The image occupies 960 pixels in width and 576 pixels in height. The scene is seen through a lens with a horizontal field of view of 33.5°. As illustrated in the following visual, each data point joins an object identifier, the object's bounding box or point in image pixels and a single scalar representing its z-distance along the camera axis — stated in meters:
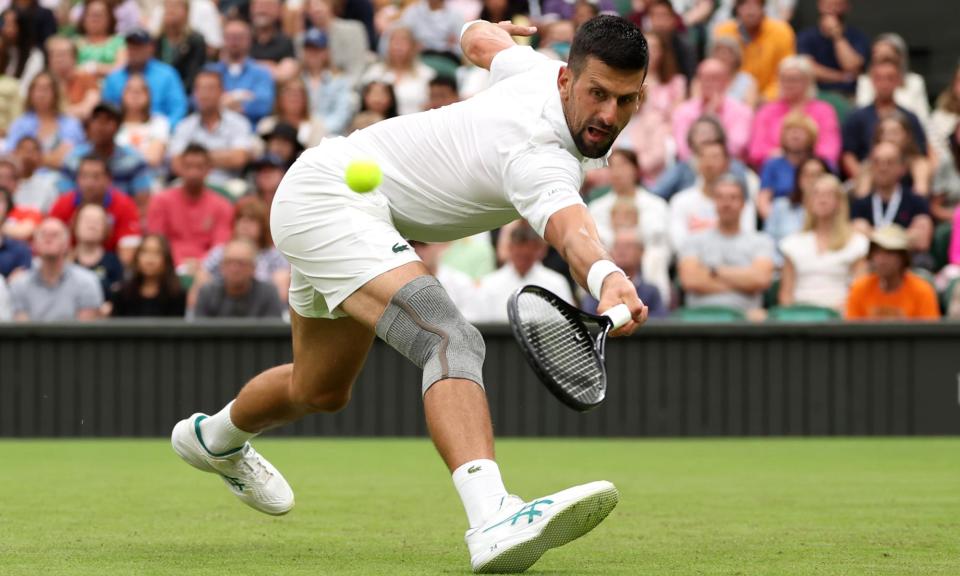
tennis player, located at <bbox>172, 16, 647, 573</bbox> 4.53
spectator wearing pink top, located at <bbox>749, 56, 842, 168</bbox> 13.63
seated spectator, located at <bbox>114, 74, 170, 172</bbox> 14.38
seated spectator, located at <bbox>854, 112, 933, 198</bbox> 13.03
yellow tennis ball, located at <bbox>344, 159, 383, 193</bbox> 5.19
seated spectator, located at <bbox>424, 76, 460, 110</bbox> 13.88
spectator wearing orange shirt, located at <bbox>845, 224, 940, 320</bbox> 11.59
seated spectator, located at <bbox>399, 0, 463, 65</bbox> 15.51
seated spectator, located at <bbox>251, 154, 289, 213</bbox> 13.13
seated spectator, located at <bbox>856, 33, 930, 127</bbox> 13.66
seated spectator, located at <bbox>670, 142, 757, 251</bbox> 12.58
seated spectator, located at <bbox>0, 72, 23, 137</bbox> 15.24
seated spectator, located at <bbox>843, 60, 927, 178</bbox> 13.62
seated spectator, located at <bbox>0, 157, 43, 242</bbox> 13.10
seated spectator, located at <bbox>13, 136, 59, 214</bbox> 13.88
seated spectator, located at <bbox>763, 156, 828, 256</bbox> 12.72
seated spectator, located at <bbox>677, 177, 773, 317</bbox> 11.95
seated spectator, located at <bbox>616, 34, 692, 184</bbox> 13.96
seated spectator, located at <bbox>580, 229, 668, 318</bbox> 11.70
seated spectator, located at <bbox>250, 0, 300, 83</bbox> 15.36
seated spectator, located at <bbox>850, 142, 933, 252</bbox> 12.46
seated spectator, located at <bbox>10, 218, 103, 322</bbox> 11.97
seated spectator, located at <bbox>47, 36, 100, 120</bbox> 15.26
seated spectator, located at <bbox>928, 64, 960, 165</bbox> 13.88
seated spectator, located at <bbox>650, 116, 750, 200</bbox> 13.04
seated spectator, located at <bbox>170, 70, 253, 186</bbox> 14.27
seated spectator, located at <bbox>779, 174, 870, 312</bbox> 11.93
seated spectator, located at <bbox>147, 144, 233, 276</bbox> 13.00
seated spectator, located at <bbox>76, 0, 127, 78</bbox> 15.66
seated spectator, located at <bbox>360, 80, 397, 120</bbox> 13.92
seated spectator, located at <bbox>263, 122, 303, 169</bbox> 13.99
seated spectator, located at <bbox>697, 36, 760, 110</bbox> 14.31
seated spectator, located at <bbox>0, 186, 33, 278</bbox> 12.61
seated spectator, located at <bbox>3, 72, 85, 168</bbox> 14.66
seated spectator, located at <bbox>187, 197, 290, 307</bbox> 12.40
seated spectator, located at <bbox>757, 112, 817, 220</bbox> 13.05
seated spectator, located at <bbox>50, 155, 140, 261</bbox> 13.00
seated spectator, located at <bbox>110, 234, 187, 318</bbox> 11.95
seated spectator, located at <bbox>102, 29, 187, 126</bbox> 14.95
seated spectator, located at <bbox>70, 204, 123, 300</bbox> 12.52
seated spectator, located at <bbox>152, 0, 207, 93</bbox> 15.59
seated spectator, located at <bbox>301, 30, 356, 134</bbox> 14.77
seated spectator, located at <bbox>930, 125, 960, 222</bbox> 13.30
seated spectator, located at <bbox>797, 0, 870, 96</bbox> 14.90
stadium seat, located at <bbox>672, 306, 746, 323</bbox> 11.77
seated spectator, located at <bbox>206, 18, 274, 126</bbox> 14.89
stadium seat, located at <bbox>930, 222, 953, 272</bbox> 12.54
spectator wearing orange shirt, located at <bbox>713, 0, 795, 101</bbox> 14.81
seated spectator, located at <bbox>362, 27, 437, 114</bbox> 14.61
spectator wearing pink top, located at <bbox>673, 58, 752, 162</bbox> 13.91
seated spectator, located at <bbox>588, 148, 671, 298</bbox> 12.46
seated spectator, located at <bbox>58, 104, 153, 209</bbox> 13.88
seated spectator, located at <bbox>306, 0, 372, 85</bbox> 15.49
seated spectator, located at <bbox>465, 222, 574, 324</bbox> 11.91
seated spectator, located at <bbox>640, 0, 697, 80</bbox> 14.57
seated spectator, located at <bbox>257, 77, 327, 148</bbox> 14.54
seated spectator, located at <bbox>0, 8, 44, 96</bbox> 15.93
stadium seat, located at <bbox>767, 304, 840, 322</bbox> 11.70
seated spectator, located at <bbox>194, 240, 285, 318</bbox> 11.77
